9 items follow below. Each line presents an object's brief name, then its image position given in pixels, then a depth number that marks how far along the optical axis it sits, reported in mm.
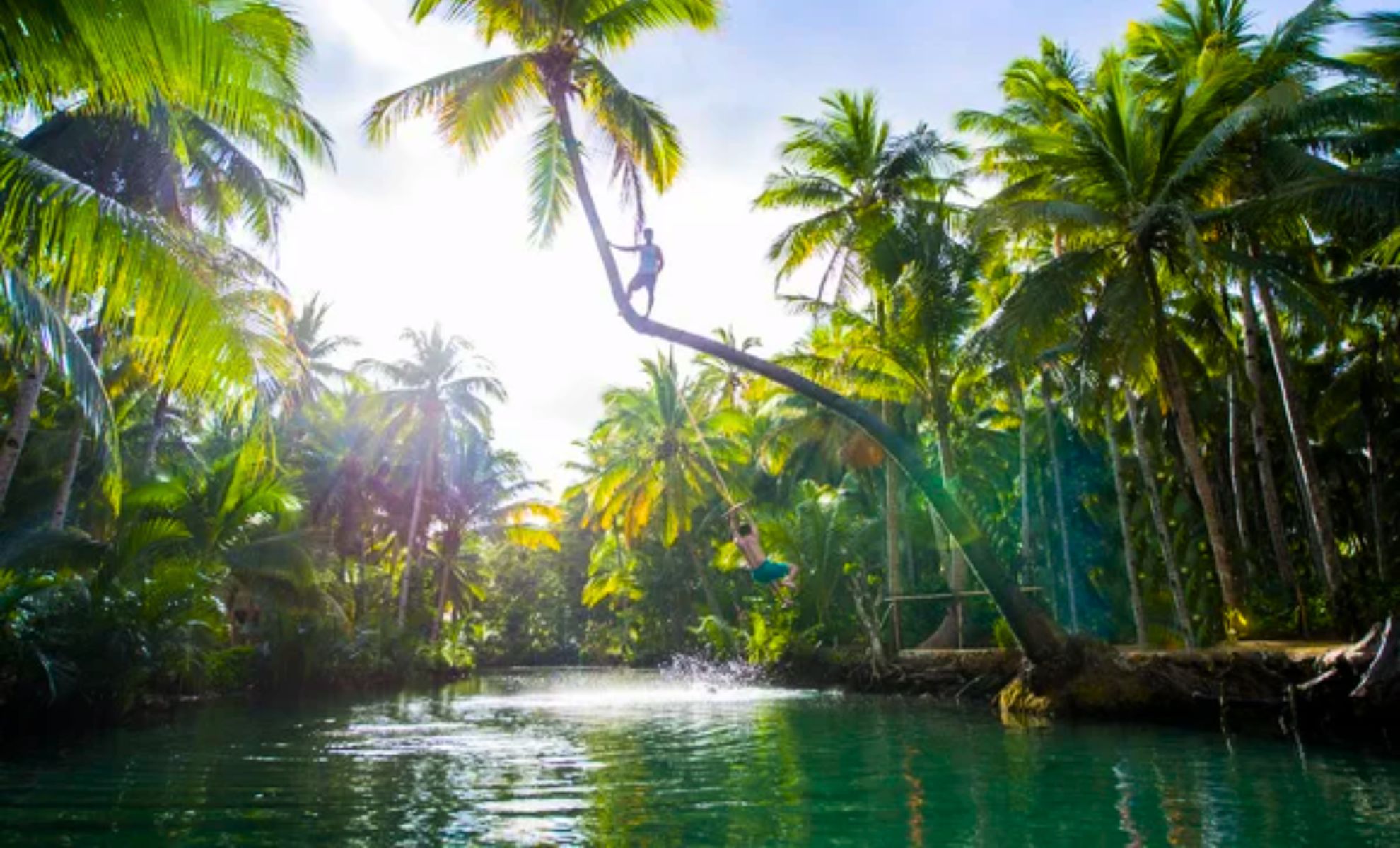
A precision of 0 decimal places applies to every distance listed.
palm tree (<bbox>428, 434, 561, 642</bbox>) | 30938
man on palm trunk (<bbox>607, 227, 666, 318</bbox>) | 10242
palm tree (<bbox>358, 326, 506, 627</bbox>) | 28422
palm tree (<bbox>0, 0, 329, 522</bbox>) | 5559
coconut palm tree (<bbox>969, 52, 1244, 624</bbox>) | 12172
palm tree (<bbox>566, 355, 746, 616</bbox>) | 26797
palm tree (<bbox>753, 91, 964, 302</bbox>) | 17078
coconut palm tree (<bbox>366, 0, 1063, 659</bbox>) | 11086
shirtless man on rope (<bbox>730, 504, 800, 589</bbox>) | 9961
